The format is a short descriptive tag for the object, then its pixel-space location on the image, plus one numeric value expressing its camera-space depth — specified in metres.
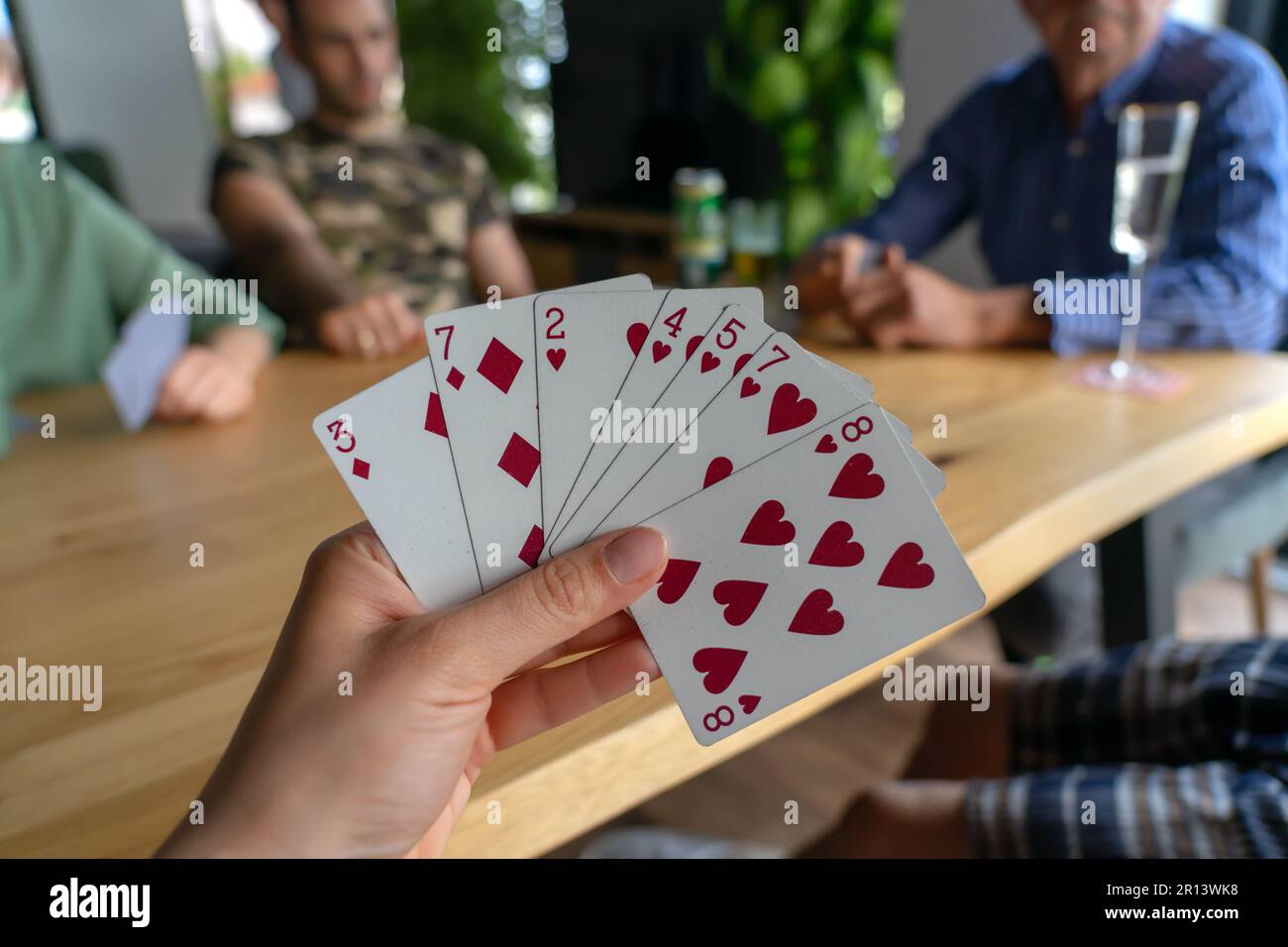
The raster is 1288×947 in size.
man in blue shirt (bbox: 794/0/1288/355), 1.32
